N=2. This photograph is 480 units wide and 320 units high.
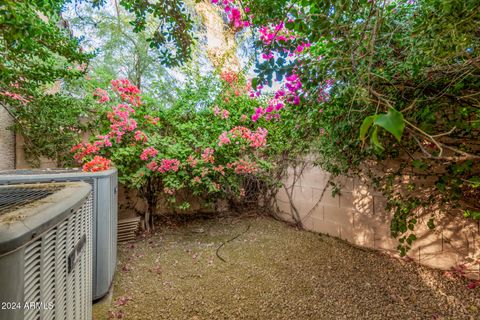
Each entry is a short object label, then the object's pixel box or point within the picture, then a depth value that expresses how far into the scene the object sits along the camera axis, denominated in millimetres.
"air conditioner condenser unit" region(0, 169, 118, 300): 1572
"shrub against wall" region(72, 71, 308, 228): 2945
